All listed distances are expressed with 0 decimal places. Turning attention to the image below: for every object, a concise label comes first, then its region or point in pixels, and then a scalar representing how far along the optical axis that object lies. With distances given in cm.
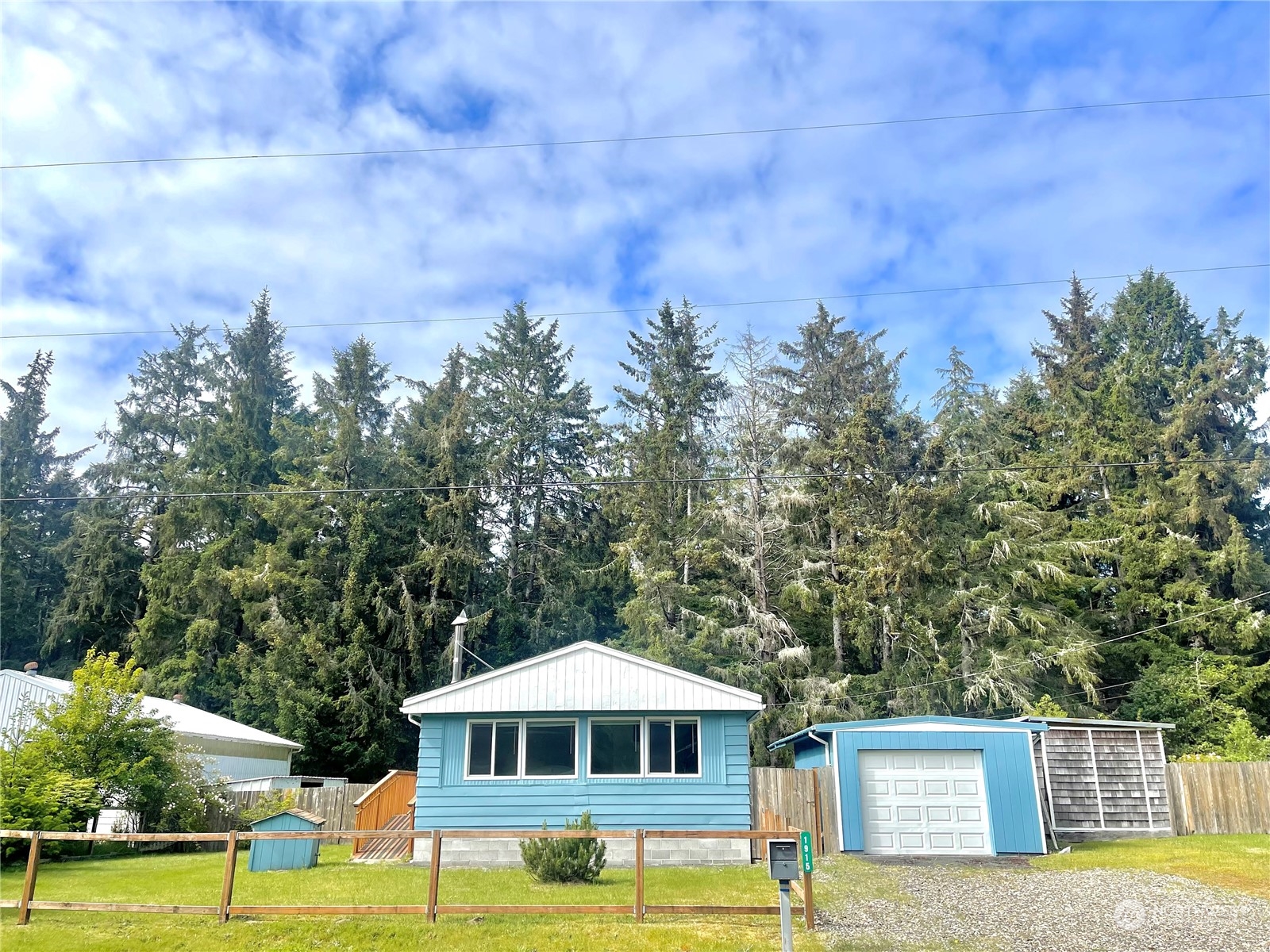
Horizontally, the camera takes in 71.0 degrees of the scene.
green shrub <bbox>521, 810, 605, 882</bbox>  1208
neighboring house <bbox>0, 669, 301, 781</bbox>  2077
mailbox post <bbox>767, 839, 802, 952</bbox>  765
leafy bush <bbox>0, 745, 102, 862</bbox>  1438
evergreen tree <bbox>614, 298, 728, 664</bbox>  2855
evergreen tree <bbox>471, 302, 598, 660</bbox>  3362
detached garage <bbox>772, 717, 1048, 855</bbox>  1584
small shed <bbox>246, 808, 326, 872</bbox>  1391
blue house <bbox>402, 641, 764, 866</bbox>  1540
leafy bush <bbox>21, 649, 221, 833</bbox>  1680
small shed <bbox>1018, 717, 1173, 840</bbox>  1934
